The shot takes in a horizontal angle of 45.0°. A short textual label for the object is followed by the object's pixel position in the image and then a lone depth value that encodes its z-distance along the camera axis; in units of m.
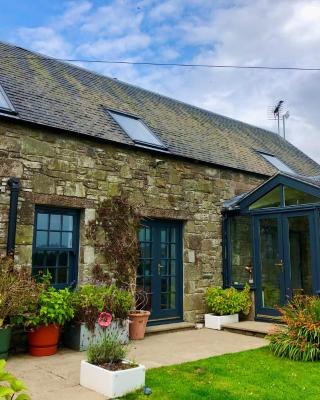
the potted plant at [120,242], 7.41
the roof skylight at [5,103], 6.57
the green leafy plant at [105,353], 4.42
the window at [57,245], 6.90
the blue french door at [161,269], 8.41
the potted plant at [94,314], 6.32
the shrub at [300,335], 5.77
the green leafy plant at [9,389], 2.09
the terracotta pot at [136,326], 7.23
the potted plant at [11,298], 5.41
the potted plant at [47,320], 5.75
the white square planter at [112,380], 4.11
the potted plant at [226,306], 8.63
